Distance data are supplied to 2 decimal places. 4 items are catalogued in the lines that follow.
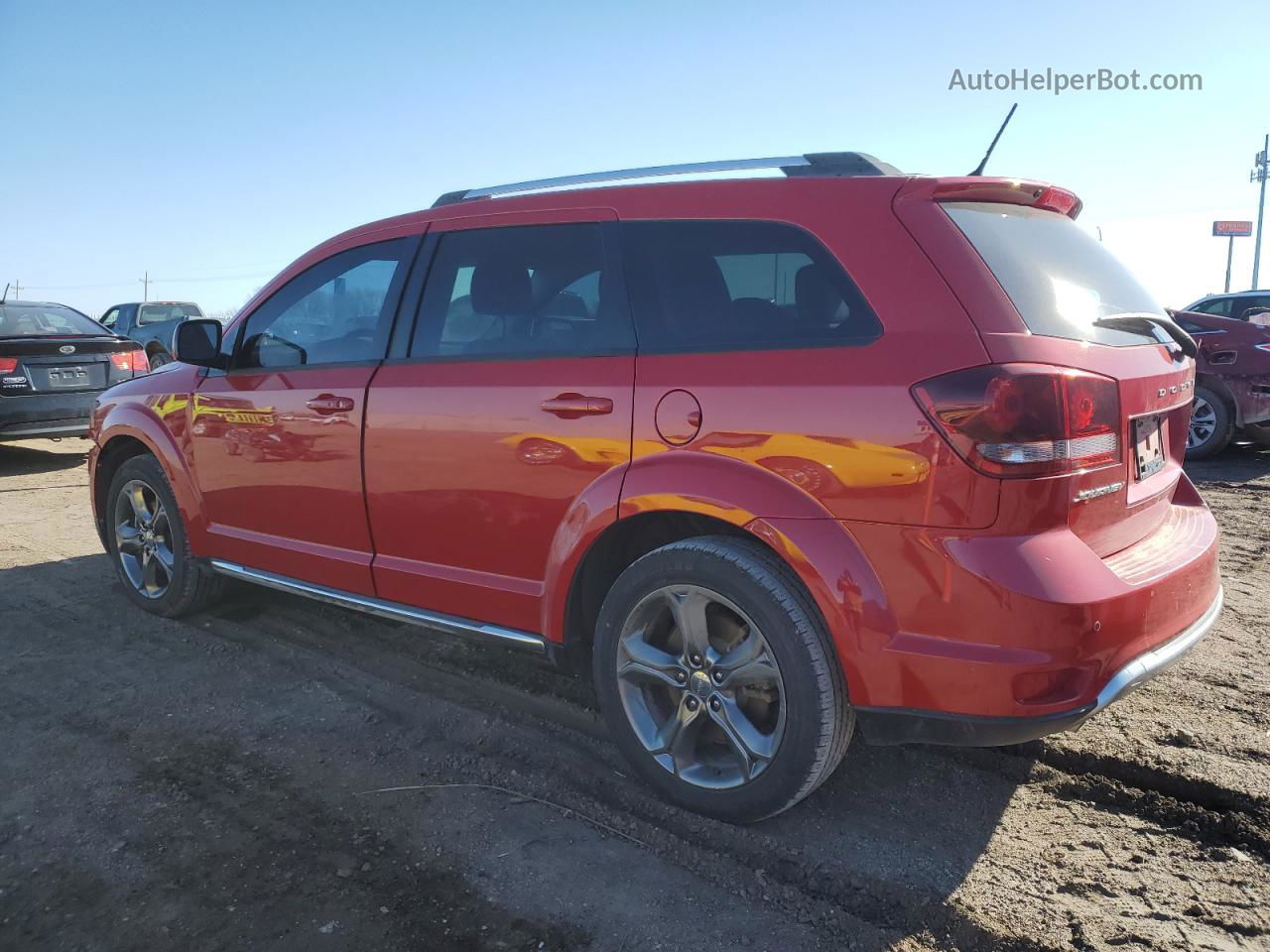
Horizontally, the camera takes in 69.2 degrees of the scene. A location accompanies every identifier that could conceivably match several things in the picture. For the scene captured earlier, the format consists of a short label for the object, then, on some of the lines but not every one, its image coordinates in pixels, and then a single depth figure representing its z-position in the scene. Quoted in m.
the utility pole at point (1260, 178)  46.22
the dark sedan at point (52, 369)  8.92
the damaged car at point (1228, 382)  8.50
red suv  2.22
